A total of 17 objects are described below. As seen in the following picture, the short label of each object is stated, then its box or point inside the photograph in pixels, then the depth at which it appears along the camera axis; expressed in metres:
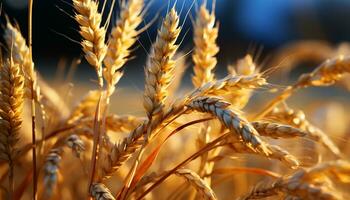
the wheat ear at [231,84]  0.64
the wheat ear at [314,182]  0.55
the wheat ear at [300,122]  0.76
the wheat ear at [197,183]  0.64
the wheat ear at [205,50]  0.77
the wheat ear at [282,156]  0.62
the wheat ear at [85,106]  0.82
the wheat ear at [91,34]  0.67
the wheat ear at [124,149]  0.64
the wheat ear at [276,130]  0.61
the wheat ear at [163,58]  0.65
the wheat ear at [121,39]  0.68
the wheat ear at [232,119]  0.58
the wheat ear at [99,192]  0.62
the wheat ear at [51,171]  0.68
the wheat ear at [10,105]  0.66
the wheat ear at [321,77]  0.70
